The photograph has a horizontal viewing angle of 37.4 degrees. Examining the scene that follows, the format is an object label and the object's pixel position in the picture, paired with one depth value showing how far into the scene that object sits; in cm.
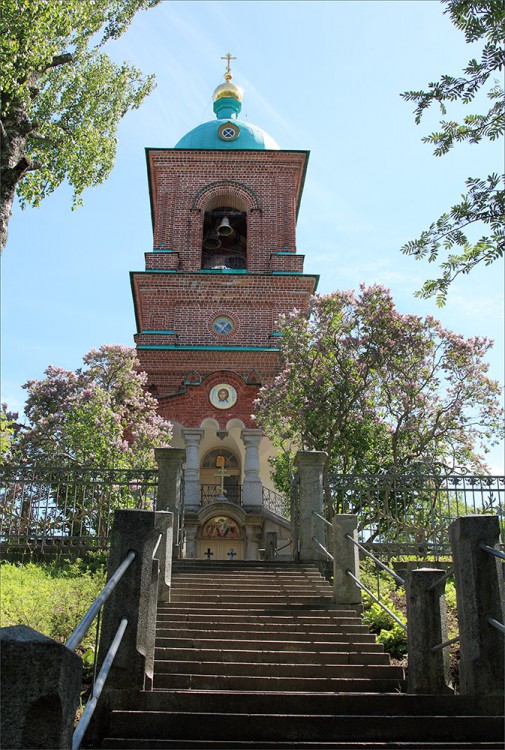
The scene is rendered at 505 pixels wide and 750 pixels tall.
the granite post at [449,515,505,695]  494
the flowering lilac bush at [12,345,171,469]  1669
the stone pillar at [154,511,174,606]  775
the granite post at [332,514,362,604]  784
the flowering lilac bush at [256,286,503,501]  1670
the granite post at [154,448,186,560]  1029
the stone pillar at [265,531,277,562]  1466
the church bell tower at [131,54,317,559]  2123
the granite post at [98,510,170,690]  503
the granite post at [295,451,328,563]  1022
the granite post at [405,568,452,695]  544
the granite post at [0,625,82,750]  263
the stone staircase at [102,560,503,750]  469
